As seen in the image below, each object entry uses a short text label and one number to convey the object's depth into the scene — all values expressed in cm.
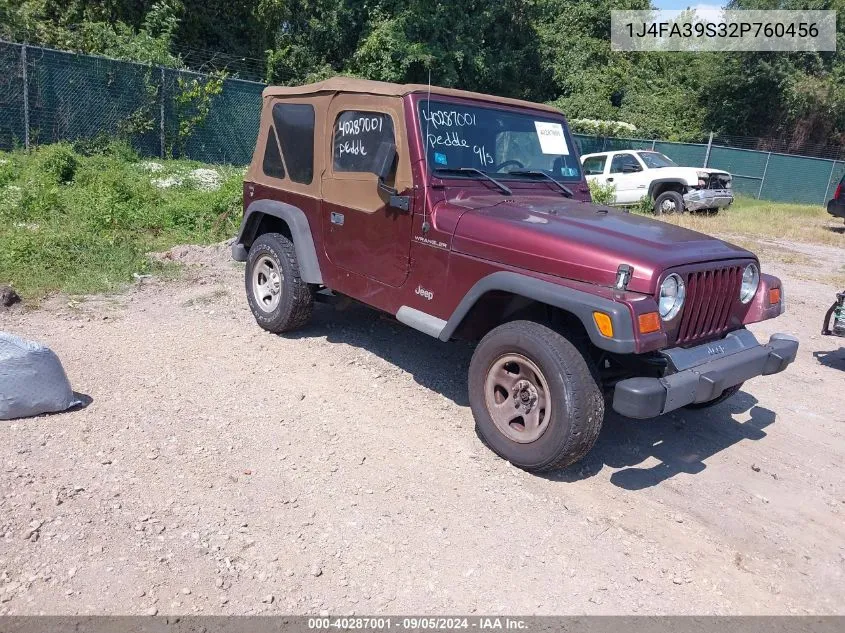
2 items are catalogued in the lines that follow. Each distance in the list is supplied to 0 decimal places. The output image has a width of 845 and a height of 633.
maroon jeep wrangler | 353
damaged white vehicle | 1506
